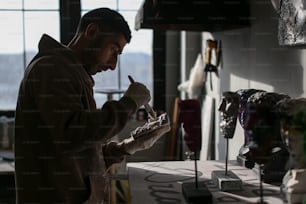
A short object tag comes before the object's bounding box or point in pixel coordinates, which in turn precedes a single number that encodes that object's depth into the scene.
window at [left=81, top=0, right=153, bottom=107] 2.01
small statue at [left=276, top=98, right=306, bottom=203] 0.56
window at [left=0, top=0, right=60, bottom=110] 2.00
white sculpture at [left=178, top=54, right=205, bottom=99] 1.81
